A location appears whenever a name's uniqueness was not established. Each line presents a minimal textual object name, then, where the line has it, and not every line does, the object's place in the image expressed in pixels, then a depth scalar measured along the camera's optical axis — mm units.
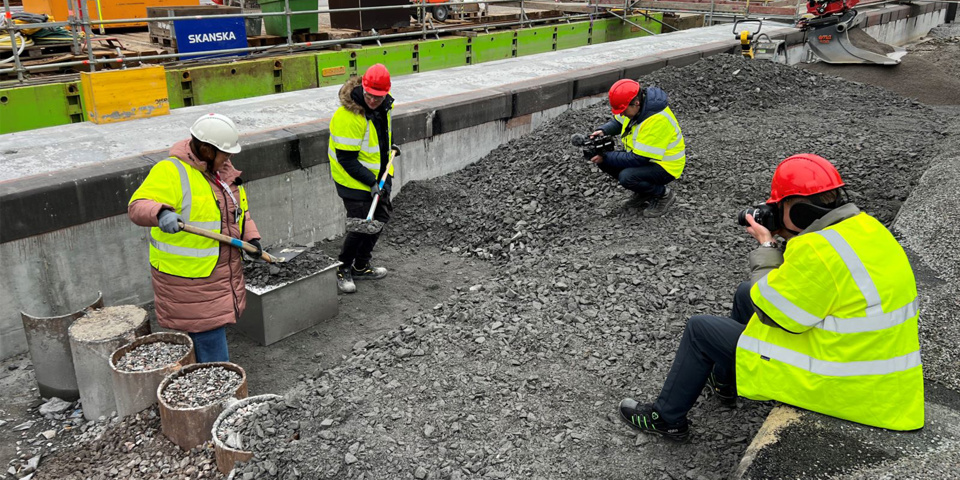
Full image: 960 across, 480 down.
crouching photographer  6367
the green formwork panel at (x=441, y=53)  11883
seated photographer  2766
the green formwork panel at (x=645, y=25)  18062
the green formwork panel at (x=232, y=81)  8984
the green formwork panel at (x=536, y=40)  14031
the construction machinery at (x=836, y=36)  15407
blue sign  8995
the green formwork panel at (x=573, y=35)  15344
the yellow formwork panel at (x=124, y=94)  7449
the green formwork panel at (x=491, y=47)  13000
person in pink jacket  4098
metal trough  5527
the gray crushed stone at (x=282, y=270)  5602
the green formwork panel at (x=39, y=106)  7359
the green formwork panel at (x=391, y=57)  10953
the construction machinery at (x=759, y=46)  13726
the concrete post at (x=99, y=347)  4500
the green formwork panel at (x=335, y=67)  10312
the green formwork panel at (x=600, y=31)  16895
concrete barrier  5184
